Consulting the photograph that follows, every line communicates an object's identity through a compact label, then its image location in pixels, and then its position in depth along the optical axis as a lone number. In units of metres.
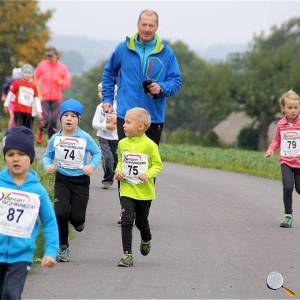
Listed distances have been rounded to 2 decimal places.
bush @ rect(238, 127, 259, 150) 84.69
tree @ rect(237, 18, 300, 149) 85.00
